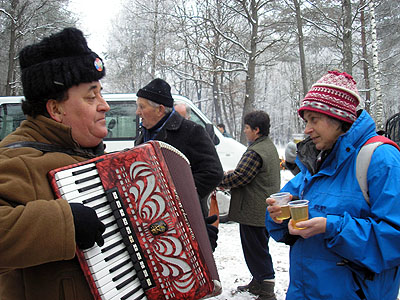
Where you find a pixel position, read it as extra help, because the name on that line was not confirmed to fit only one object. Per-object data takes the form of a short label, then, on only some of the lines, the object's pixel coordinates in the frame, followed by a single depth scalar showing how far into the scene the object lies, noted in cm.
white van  677
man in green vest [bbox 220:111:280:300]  364
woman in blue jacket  157
